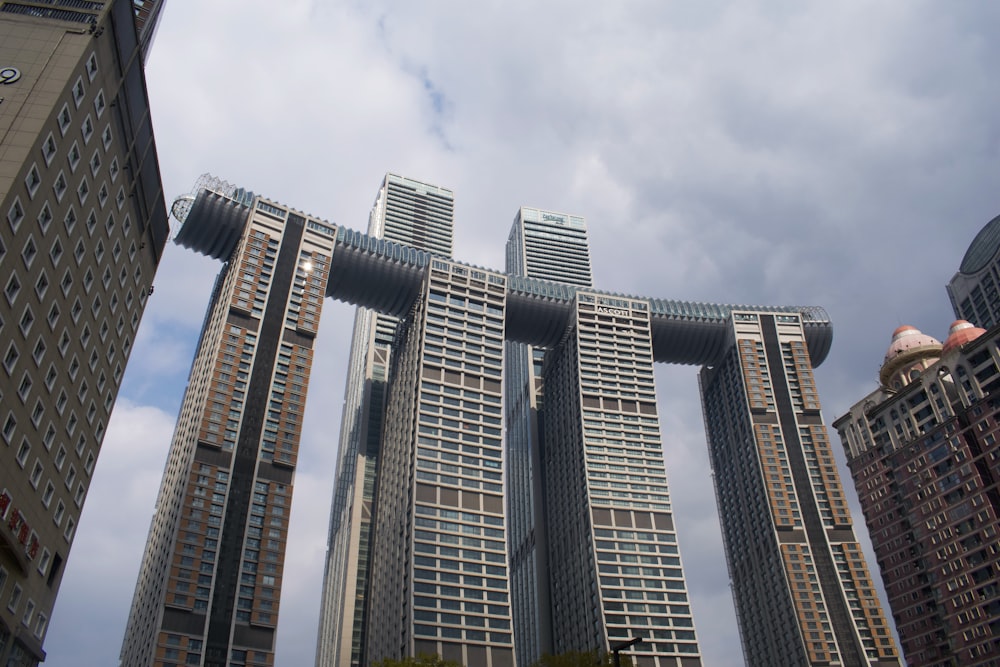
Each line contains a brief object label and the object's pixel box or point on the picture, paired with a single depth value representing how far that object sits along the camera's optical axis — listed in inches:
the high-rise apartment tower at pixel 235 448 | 4714.6
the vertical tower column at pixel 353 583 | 7150.6
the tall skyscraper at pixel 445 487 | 5226.4
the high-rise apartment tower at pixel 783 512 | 5944.9
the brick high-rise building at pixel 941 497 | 4852.4
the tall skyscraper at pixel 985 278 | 7430.6
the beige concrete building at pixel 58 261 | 2415.1
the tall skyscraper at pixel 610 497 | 5802.2
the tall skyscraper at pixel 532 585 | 6914.4
